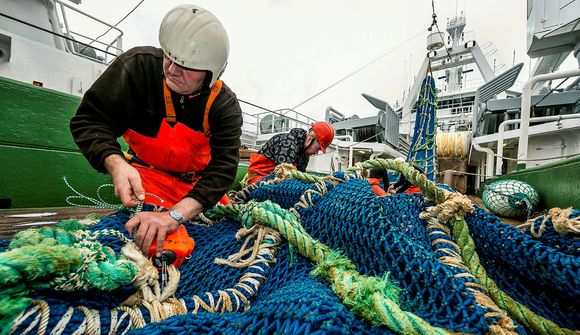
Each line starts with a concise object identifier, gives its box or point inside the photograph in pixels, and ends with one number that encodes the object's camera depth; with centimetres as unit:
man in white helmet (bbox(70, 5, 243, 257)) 112
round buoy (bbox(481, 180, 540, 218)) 249
